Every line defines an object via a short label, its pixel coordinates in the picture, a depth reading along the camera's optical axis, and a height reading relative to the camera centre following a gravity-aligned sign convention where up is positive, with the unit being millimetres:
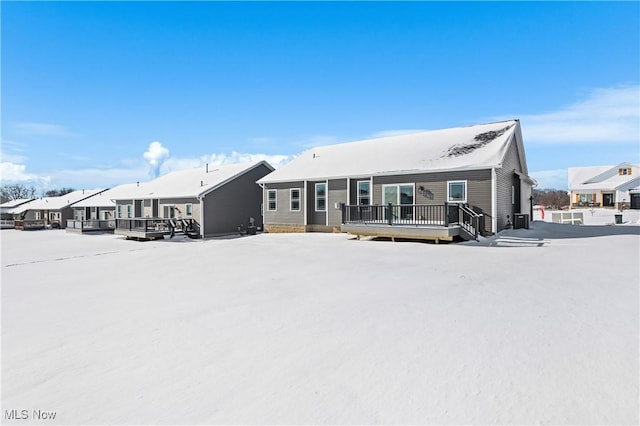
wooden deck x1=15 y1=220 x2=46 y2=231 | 35731 -631
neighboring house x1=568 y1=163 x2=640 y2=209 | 37812 +2602
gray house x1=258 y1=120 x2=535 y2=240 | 14164 +1474
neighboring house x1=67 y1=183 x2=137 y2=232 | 27703 +643
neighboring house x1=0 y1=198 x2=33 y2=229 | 40281 +1272
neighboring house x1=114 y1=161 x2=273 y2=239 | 21625 +865
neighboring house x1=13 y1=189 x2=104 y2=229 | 37209 +1001
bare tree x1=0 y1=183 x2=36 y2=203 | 76312 +6069
